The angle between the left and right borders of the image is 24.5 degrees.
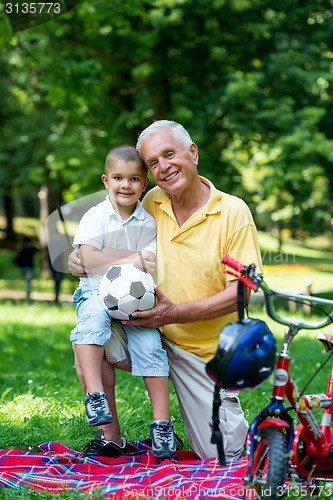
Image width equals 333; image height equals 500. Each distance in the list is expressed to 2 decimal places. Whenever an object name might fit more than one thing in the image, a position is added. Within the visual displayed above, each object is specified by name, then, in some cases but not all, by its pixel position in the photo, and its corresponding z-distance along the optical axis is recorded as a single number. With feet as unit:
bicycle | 9.96
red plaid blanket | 11.59
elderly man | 13.69
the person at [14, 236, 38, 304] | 65.10
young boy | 13.32
